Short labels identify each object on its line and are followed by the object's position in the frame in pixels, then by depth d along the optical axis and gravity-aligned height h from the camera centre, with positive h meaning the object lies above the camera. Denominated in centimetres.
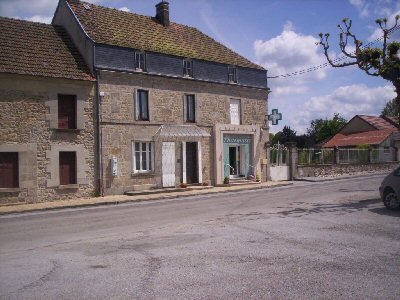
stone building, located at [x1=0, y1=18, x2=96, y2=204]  1750 +201
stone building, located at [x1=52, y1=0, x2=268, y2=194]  2030 +341
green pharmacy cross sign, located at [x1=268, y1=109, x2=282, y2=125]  2662 +278
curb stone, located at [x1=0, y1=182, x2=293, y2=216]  1574 -171
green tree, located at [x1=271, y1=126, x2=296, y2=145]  5480 +319
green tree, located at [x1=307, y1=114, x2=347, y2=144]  6506 +476
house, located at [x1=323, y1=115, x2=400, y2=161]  3809 +245
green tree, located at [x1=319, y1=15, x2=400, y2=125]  1359 +330
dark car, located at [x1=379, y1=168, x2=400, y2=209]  1172 -99
